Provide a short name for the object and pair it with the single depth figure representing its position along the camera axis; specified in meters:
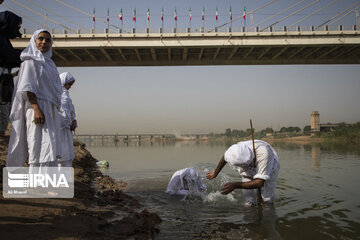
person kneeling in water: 5.46
